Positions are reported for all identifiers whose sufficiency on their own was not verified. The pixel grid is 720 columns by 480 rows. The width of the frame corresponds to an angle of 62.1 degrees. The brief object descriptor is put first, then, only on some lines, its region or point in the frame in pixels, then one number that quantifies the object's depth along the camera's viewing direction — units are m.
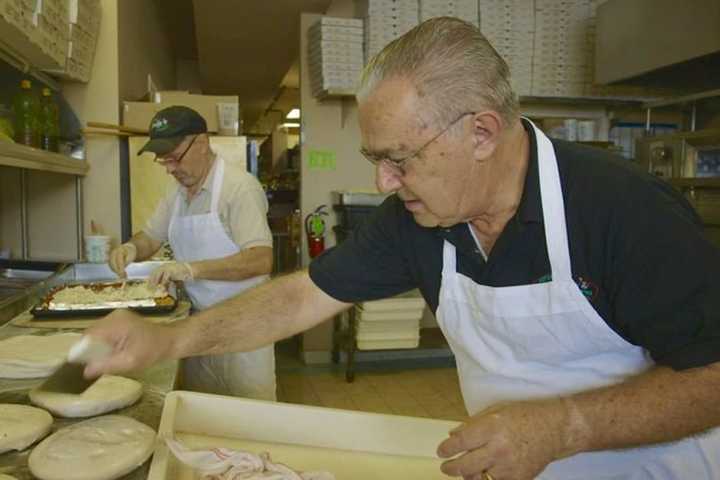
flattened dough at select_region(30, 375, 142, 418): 1.28
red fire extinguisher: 4.58
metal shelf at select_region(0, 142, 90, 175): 2.01
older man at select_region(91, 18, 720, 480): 0.88
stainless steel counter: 1.07
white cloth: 1.04
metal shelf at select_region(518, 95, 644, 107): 4.53
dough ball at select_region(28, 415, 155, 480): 1.01
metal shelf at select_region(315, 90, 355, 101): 4.18
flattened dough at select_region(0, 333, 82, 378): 1.54
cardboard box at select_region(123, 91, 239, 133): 3.78
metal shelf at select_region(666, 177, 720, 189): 3.47
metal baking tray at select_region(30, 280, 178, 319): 2.13
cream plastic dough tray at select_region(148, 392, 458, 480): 1.21
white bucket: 3.14
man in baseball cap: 2.35
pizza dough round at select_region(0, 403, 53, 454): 1.11
